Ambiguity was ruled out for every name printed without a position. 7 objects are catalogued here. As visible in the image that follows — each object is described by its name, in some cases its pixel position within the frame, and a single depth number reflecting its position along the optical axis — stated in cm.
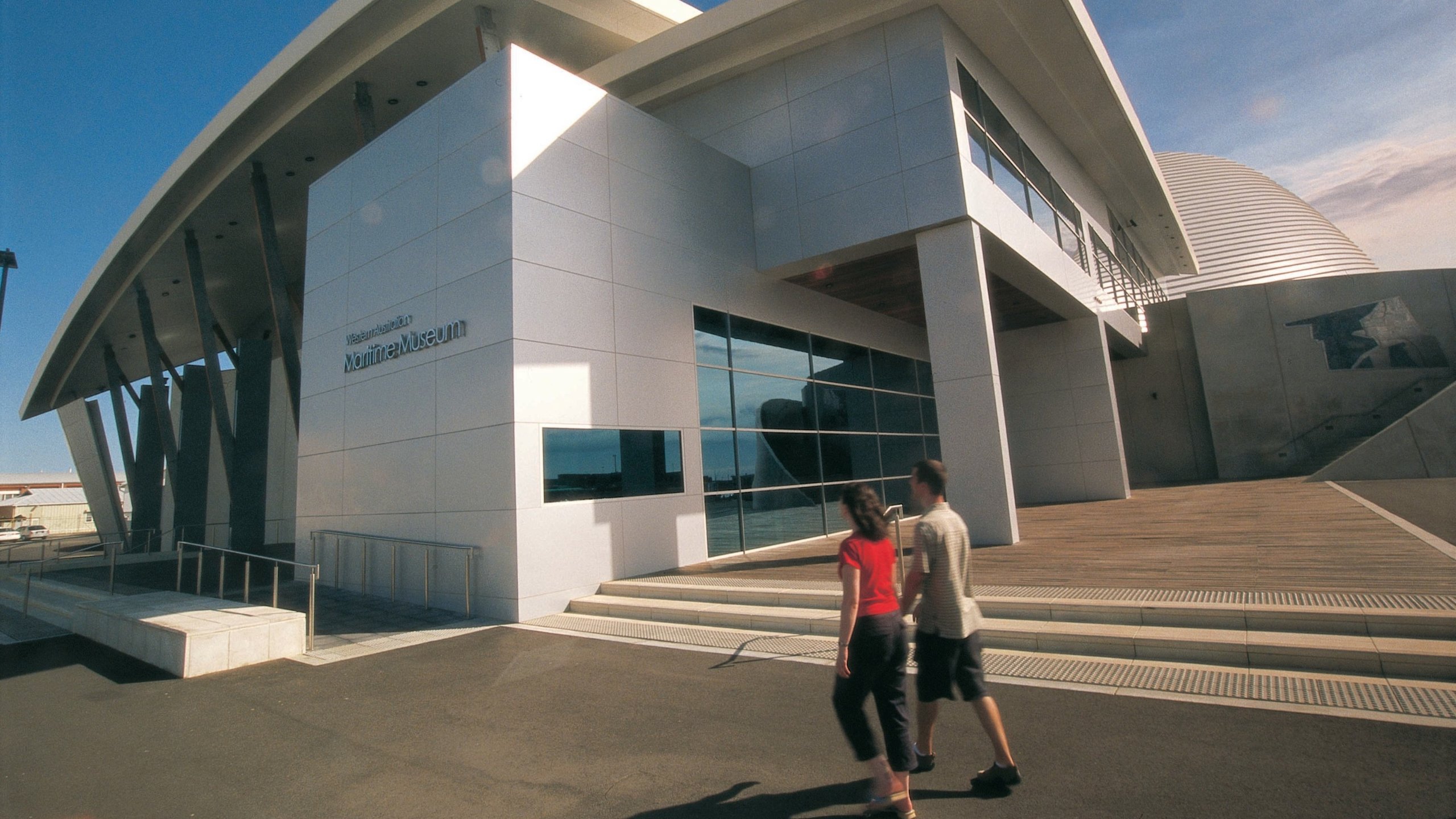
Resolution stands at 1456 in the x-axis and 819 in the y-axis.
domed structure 4038
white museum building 982
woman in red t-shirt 314
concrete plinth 665
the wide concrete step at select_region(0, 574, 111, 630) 953
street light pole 1434
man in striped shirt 341
